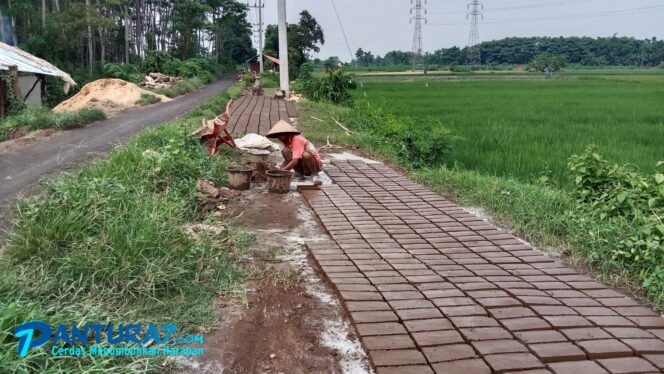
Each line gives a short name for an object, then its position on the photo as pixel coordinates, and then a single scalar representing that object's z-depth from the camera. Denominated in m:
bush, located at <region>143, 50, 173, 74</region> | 32.56
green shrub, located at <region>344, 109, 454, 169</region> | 7.92
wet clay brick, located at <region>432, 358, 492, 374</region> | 2.33
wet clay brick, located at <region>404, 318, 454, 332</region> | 2.69
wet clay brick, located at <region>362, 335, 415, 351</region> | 2.52
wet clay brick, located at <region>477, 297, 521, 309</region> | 3.00
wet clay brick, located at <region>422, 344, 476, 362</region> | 2.43
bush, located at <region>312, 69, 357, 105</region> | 17.02
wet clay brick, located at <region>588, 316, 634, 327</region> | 2.84
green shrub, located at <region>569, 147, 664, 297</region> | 3.53
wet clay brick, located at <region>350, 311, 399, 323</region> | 2.78
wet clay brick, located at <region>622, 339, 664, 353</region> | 2.58
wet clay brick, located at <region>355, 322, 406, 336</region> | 2.65
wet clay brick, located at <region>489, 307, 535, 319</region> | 2.88
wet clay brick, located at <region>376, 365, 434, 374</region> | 2.32
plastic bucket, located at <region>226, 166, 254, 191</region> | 5.53
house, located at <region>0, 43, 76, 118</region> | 12.73
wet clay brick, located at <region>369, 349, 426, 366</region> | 2.39
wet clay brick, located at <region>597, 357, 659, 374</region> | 2.40
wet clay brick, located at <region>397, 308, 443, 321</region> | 2.81
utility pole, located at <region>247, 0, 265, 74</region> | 31.91
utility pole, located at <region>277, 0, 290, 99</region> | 15.09
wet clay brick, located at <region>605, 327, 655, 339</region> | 2.71
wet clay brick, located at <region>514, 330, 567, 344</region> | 2.62
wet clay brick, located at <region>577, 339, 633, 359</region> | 2.51
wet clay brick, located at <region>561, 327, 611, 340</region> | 2.67
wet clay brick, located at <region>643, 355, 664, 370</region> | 2.45
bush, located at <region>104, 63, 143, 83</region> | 28.22
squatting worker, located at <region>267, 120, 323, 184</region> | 5.69
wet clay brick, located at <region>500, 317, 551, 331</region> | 2.74
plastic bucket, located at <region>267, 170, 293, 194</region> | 5.43
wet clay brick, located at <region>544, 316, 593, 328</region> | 2.79
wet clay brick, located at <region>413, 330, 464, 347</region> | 2.56
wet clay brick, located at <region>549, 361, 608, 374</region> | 2.36
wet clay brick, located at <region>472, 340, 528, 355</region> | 2.50
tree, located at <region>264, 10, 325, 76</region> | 38.22
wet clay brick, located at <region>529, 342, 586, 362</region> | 2.47
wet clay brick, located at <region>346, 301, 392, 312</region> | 2.90
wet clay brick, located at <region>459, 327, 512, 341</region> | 2.62
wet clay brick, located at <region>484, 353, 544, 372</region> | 2.37
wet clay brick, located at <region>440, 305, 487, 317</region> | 2.88
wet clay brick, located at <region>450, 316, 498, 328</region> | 2.75
